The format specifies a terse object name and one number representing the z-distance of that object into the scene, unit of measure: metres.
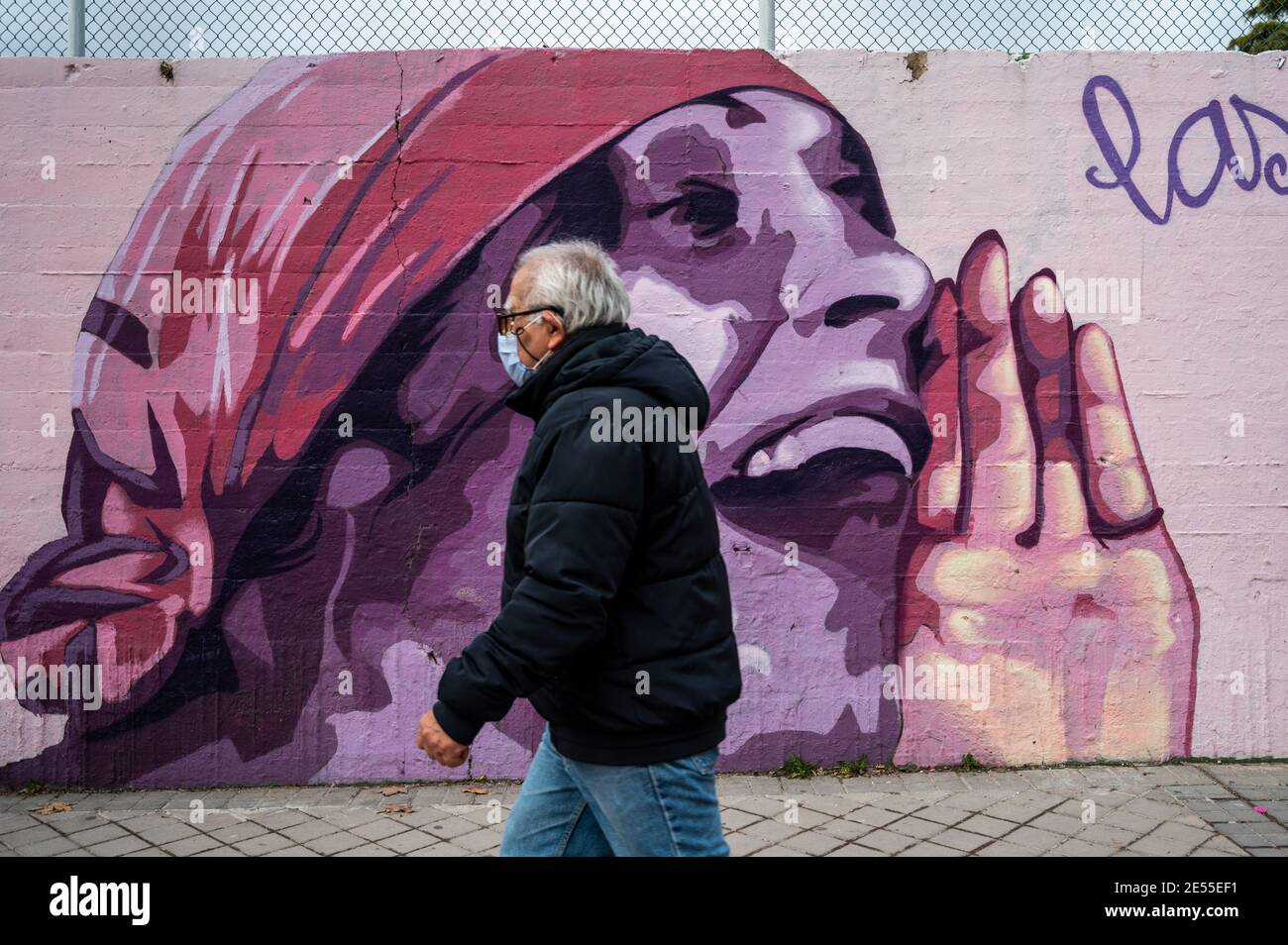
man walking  2.17
